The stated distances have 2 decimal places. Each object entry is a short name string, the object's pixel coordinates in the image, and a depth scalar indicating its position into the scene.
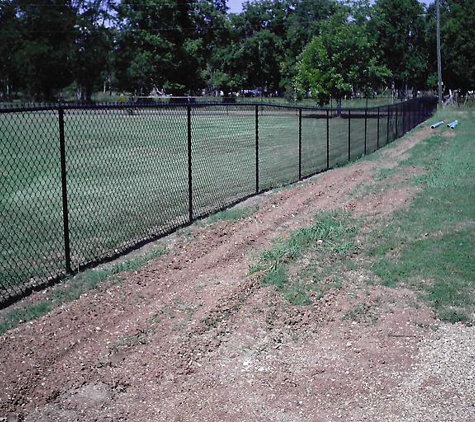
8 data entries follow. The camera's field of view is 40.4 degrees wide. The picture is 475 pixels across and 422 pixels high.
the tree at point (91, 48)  67.12
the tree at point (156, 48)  65.88
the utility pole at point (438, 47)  42.81
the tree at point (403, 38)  68.25
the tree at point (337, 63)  46.56
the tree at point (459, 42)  64.38
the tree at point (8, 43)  62.31
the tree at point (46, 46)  62.16
